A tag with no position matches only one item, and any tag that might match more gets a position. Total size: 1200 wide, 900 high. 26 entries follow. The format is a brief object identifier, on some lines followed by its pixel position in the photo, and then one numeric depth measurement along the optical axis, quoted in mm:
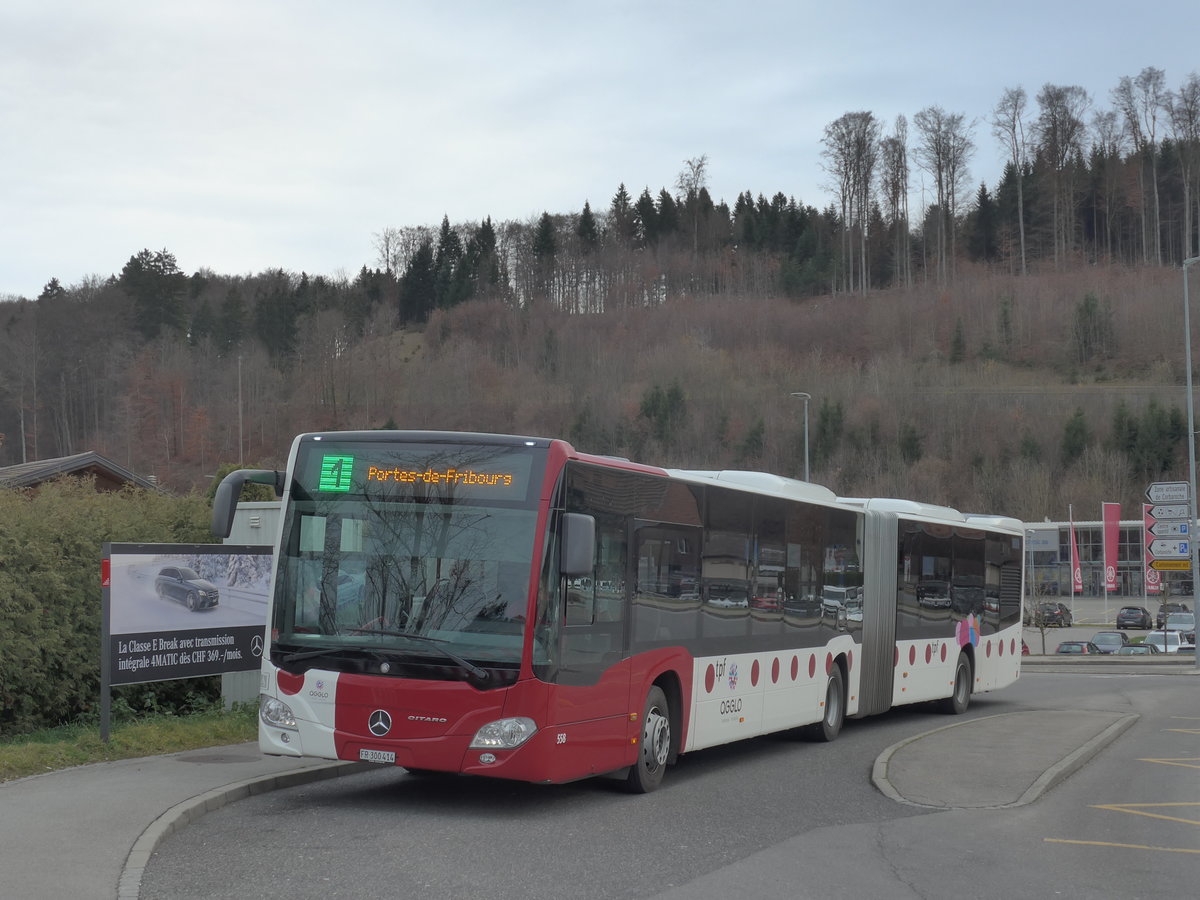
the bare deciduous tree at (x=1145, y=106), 113125
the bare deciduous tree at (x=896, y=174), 110125
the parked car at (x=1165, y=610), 52750
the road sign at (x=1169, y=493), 34531
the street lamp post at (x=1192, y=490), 34438
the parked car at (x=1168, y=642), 47438
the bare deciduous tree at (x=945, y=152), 110562
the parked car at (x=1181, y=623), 54281
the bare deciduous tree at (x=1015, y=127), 115312
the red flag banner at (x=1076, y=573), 70900
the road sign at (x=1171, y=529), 34344
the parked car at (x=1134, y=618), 64125
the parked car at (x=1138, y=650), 45797
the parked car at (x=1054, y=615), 59562
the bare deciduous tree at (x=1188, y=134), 107688
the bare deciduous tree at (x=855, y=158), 108250
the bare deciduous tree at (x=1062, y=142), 114075
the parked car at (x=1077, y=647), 46750
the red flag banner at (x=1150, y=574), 35938
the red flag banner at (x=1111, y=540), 57656
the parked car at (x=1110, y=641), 46656
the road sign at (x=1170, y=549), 34125
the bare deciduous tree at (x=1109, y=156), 114875
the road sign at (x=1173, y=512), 34531
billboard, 12039
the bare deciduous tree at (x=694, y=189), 128625
